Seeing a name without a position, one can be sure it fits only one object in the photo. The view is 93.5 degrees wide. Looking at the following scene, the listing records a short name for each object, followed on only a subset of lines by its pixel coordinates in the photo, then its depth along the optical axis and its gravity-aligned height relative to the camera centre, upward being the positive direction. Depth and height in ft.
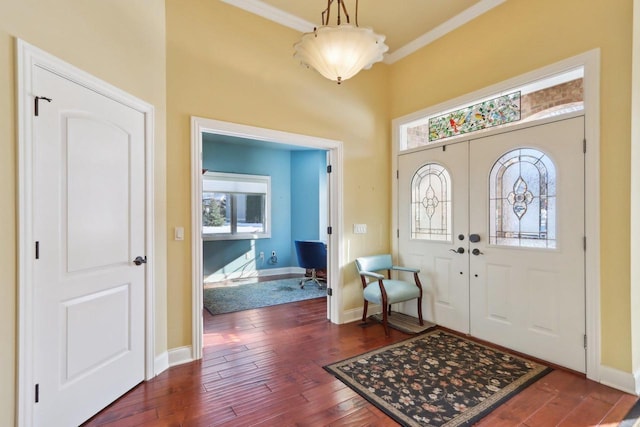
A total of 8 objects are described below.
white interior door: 5.69 -0.80
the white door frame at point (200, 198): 9.20 +0.53
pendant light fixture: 6.27 +3.59
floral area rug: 6.67 -4.38
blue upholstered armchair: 11.02 -2.87
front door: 8.29 -0.79
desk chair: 17.98 -2.59
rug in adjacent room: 14.87 -4.58
